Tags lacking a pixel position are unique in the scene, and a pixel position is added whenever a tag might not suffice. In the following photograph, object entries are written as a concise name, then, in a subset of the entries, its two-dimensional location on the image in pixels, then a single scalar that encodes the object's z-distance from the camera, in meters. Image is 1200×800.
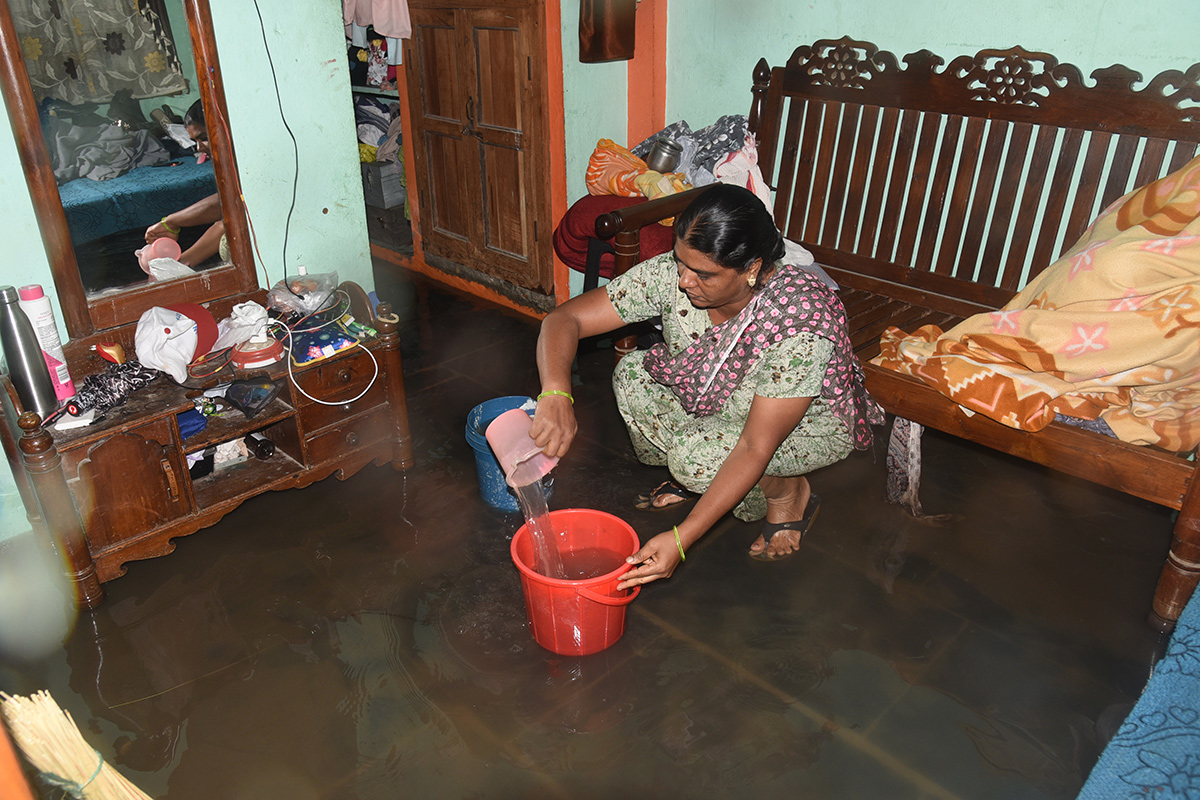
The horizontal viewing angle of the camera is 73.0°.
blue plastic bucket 3.07
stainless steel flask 2.44
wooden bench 2.92
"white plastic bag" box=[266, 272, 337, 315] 3.11
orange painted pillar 4.49
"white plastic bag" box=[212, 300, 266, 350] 2.90
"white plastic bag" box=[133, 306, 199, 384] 2.69
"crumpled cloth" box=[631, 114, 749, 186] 4.13
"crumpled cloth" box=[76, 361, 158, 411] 2.59
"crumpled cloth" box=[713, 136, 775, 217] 4.00
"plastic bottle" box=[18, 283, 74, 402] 2.50
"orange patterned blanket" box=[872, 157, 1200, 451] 2.40
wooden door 4.34
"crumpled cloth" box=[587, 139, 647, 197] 4.31
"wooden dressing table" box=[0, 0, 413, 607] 2.49
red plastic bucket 2.18
